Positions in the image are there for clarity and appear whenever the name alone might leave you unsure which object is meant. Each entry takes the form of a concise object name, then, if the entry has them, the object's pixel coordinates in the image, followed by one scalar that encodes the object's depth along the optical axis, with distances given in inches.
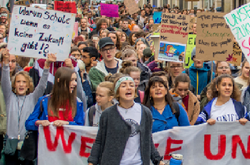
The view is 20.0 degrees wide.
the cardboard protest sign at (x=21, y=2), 837.5
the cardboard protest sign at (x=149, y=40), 670.6
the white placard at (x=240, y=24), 369.1
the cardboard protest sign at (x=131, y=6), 1030.5
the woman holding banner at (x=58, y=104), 312.9
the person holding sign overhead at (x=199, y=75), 465.3
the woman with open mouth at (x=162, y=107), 317.2
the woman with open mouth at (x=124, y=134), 261.2
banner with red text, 326.4
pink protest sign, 1032.2
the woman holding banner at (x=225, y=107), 336.4
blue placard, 986.7
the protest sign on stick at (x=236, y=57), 503.4
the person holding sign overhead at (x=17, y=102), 341.3
